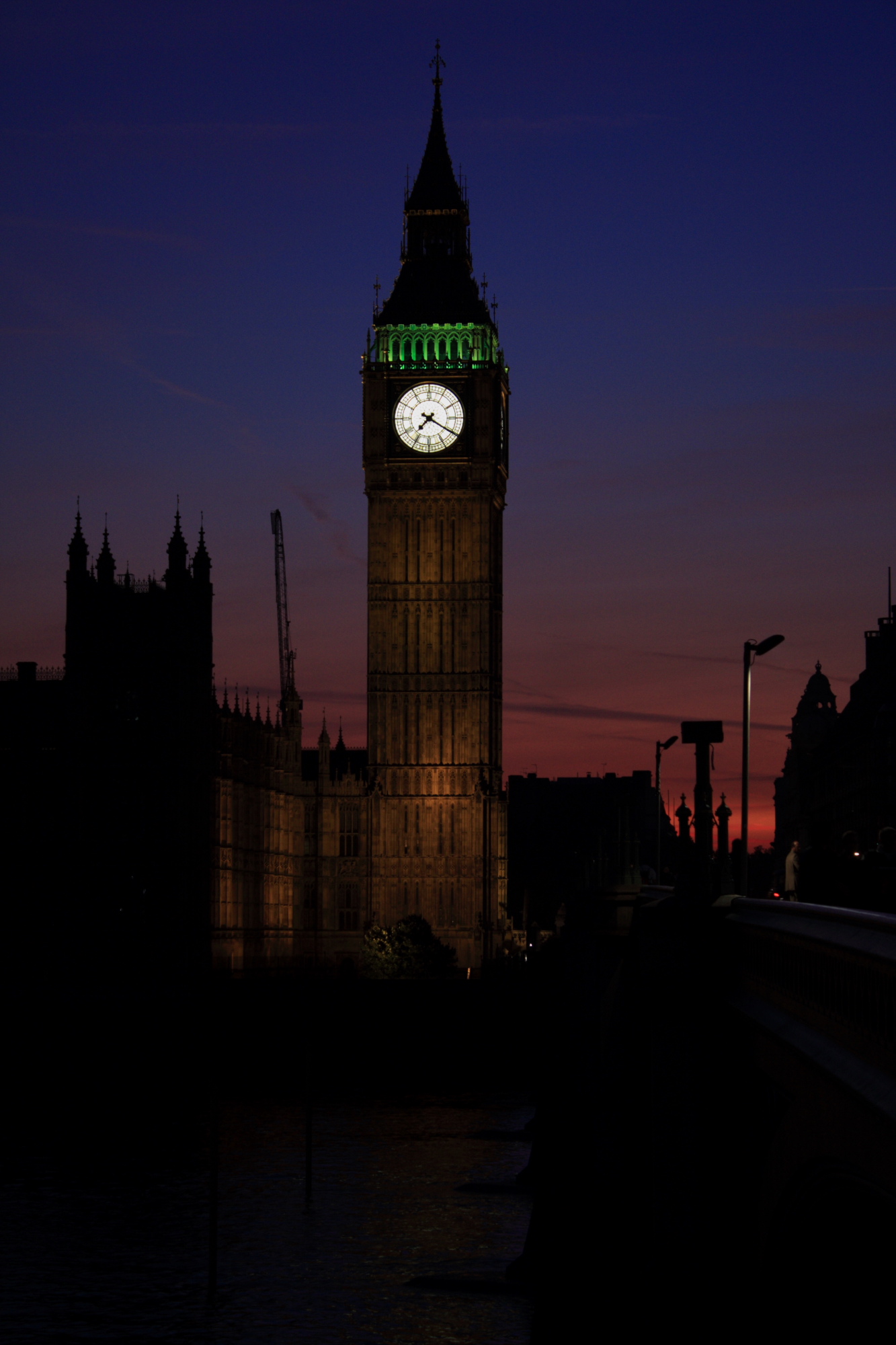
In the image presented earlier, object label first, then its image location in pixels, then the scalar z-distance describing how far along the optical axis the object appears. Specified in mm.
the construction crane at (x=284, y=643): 175500
